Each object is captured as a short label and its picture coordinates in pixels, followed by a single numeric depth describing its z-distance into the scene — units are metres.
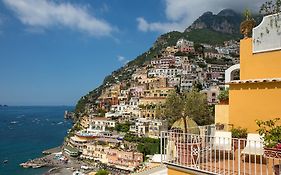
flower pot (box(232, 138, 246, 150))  5.90
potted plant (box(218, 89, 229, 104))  10.14
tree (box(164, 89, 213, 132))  16.34
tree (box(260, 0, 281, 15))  6.55
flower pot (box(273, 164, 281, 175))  4.32
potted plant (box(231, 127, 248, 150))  7.02
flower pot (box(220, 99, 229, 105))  9.96
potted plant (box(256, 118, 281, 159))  4.10
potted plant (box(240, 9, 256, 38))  8.07
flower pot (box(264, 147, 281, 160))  4.08
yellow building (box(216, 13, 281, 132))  6.69
